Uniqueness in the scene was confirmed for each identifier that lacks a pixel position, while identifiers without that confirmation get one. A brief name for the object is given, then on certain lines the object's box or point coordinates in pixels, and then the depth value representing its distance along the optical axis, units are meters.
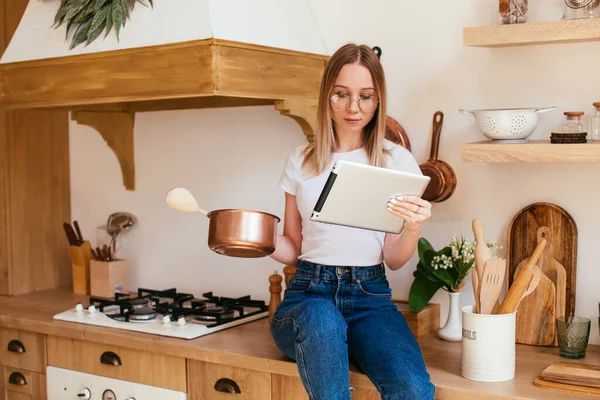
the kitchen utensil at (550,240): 2.21
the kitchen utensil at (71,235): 3.12
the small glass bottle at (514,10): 2.09
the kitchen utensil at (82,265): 3.10
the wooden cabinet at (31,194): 3.08
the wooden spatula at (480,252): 2.03
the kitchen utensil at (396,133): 2.44
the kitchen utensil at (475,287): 2.00
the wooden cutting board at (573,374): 1.83
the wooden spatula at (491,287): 1.98
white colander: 2.05
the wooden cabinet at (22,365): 2.66
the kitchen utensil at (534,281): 2.03
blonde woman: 1.86
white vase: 2.28
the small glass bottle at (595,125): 2.09
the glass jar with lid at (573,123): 2.05
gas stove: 2.45
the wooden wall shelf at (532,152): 1.95
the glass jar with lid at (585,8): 2.00
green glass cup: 2.06
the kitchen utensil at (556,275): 2.21
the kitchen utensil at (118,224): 3.12
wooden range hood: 2.23
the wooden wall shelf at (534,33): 1.96
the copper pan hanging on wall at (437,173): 2.37
